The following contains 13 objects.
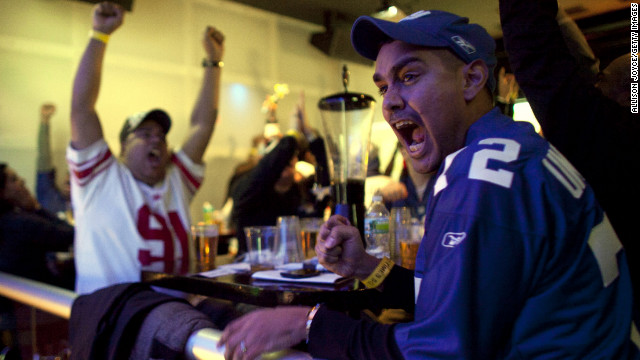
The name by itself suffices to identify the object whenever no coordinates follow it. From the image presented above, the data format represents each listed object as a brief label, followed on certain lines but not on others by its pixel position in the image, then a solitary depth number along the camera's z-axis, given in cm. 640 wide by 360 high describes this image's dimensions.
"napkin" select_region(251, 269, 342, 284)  124
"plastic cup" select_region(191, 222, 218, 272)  179
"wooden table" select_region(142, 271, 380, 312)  115
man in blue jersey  65
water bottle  146
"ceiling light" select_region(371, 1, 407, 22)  180
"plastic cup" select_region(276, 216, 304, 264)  162
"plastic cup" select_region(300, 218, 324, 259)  171
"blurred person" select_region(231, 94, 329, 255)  259
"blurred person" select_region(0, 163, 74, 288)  266
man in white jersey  196
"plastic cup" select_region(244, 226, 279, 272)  163
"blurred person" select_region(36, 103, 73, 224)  424
